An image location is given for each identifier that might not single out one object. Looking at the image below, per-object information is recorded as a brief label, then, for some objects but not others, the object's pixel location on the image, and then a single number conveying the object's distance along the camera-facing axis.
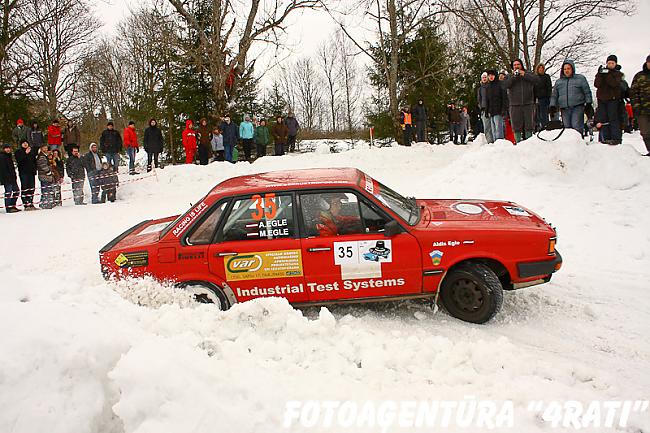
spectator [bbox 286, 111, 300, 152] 19.64
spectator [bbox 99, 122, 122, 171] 14.66
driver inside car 4.88
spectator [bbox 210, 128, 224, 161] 17.23
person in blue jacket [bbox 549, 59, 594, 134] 10.32
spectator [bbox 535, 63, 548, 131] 12.26
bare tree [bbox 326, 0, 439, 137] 19.72
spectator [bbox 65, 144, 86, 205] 12.60
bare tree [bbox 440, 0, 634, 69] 24.09
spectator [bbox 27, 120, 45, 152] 15.38
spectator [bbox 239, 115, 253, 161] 17.48
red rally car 4.73
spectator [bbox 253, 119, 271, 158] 18.33
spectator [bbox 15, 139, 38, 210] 12.12
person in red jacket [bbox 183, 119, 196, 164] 17.14
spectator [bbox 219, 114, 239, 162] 17.27
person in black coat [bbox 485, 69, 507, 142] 12.13
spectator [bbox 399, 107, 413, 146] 19.00
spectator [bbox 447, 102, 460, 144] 20.69
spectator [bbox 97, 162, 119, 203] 12.90
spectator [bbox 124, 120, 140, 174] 16.08
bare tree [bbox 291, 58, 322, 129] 49.62
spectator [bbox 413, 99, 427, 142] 19.66
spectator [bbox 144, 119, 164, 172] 15.97
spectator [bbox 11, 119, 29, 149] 15.50
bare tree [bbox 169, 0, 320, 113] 18.84
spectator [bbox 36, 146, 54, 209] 12.15
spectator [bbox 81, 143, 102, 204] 12.55
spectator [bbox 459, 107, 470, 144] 21.39
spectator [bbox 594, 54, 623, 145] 9.95
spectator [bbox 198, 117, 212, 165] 16.97
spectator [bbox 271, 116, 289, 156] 18.44
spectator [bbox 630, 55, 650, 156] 9.22
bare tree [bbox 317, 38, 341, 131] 47.33
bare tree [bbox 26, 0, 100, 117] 28.28
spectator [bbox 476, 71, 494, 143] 12.35
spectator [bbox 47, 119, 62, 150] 15.70
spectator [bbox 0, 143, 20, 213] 11.89
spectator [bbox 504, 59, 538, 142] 11.24
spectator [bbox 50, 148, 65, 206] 12.40
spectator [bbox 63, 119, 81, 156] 15.88
